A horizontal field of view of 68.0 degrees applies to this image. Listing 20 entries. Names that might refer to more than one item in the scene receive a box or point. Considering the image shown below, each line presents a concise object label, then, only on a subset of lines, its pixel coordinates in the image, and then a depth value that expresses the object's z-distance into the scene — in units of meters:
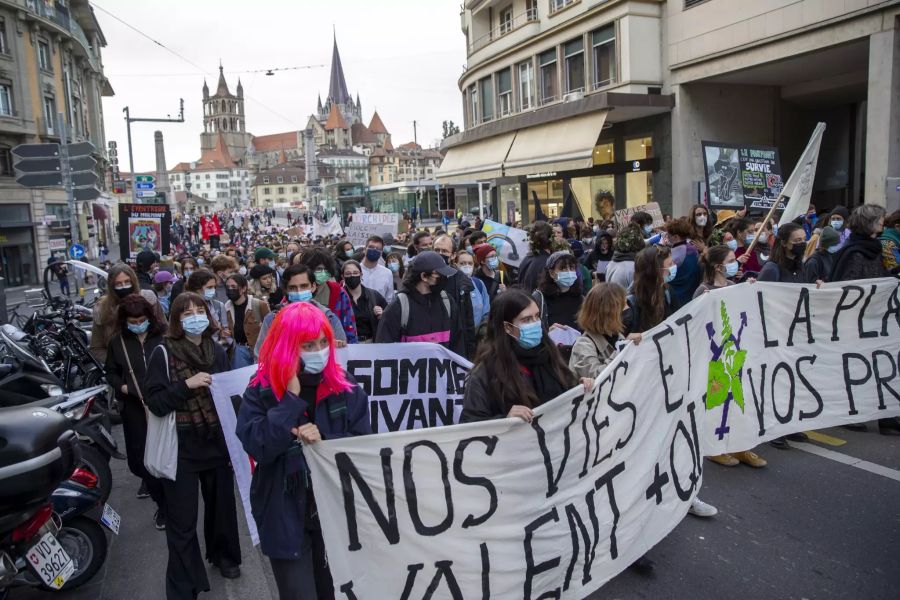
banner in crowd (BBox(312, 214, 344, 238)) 22.55
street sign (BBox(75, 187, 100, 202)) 11.11
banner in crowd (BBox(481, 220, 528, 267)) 9.59
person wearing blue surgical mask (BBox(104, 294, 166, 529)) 4.37
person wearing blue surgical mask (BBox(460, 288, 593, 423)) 3.40
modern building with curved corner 16.25
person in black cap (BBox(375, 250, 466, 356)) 5.33
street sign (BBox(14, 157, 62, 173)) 10.88
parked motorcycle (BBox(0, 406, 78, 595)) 3.30
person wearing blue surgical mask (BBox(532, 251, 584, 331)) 5.63
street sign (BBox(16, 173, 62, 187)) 10.52
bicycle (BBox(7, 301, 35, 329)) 12.08
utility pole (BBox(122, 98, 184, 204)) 22.12
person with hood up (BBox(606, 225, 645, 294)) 7.02
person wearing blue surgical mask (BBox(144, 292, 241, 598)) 3.73
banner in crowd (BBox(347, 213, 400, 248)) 13.43
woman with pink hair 2.88
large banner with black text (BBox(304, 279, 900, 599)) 3.11
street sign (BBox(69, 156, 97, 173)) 11.07
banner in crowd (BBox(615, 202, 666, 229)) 12.37
